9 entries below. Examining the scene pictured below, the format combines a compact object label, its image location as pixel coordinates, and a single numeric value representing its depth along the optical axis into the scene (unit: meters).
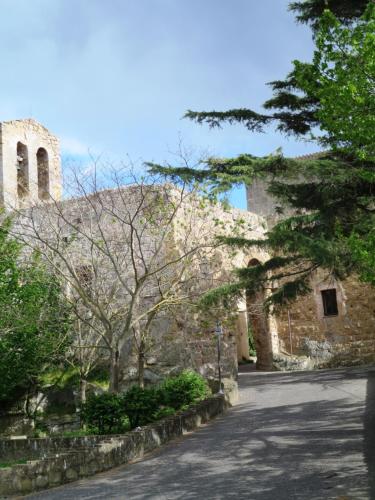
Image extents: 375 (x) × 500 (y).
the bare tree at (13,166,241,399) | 14.53
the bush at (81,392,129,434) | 11.80
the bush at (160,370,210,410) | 13.71
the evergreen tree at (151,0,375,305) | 10.95
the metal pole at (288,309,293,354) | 22.58
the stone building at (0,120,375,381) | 17.47
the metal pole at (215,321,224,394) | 14.88
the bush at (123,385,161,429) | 11.77
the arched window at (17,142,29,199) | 26.31
